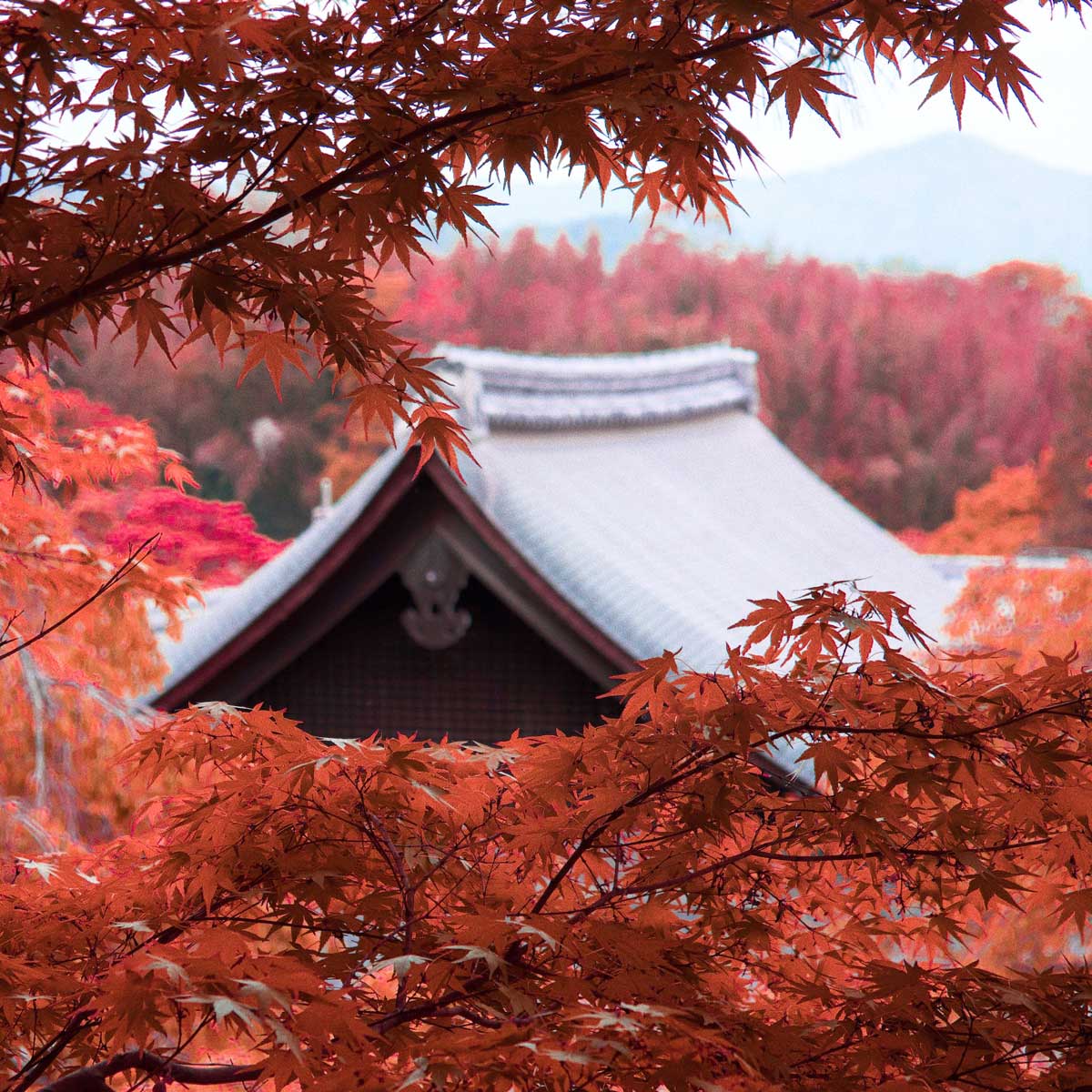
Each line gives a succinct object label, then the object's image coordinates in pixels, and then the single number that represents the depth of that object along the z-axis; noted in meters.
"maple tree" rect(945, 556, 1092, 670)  11.18
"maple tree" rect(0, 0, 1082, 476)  3.17
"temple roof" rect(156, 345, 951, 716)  10.58
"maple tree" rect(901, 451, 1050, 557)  50.19
